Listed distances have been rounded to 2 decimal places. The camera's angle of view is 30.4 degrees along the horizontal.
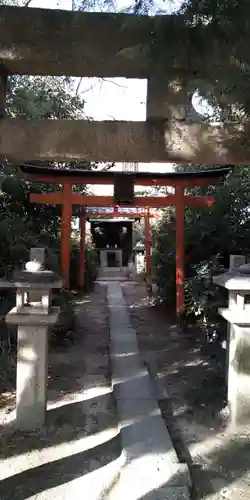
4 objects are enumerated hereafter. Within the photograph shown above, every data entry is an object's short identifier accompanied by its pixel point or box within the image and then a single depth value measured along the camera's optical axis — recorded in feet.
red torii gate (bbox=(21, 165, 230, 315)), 25.86
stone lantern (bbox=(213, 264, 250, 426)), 12.68
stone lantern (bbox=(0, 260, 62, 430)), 12.44
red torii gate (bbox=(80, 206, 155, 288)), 39.01
